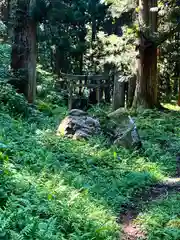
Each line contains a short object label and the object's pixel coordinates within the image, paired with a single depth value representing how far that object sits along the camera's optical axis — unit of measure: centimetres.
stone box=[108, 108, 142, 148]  901
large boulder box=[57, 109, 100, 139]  885
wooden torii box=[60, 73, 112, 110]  1811
